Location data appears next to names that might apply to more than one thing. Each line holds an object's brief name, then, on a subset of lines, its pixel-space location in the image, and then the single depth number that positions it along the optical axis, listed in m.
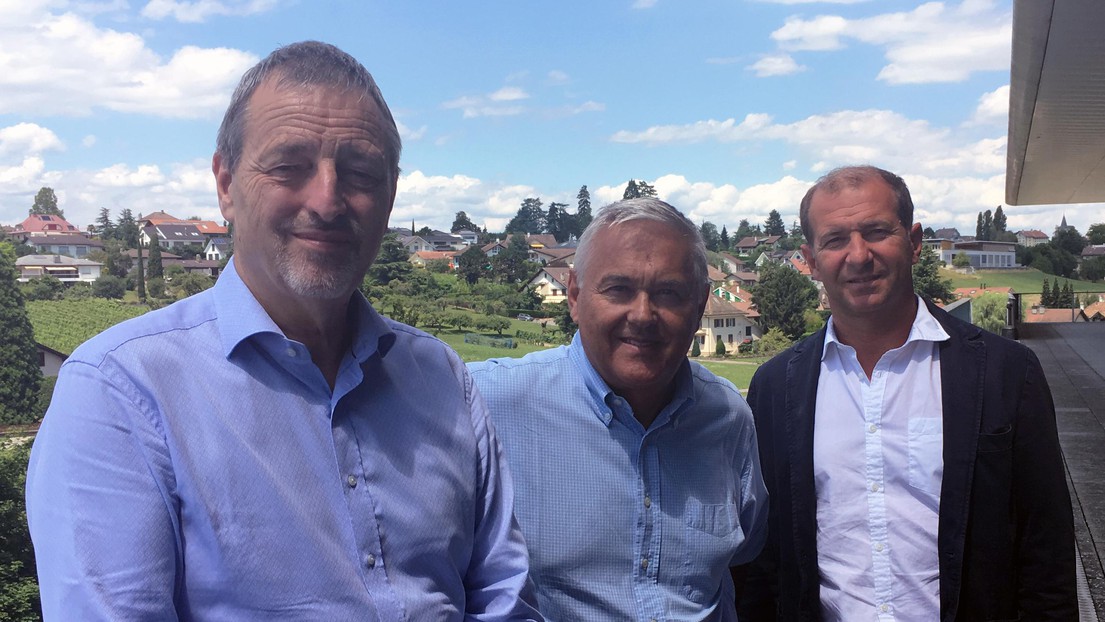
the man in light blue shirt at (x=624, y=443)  1.48
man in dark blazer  1.72
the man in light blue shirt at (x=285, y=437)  0.91
